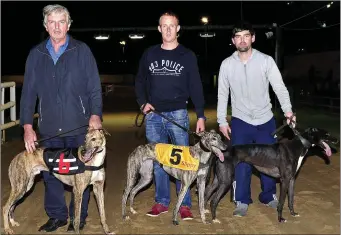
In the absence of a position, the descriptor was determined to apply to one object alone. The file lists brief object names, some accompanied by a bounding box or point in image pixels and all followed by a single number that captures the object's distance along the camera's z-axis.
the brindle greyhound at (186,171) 5.16
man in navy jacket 4.84
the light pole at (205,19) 44.35
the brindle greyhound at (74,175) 4.66
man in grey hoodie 5.64
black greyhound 5.48
